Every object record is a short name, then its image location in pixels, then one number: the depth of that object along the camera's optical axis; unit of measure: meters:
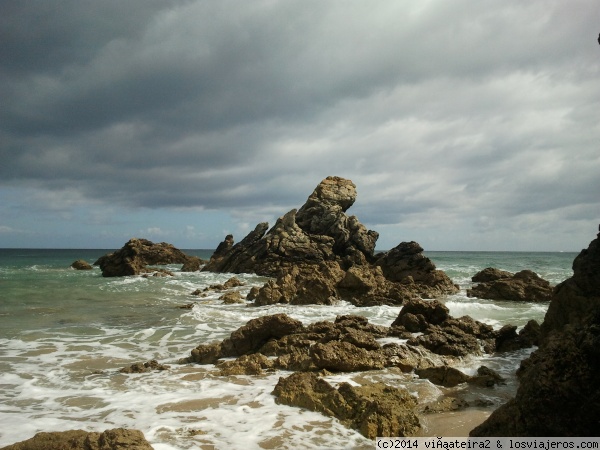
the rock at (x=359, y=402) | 5.31
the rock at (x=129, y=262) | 39.41
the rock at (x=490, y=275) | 29.12
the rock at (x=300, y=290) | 19.50
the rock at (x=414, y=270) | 25.78
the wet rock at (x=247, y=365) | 8.16
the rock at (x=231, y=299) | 20.27
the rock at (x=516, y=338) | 10.16
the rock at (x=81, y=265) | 49.84
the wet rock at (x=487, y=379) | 7.34
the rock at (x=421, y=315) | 11.39
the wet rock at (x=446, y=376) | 7.37
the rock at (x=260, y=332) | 9.88
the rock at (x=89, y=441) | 4.41
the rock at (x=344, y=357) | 8.09
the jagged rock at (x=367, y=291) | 19.81
